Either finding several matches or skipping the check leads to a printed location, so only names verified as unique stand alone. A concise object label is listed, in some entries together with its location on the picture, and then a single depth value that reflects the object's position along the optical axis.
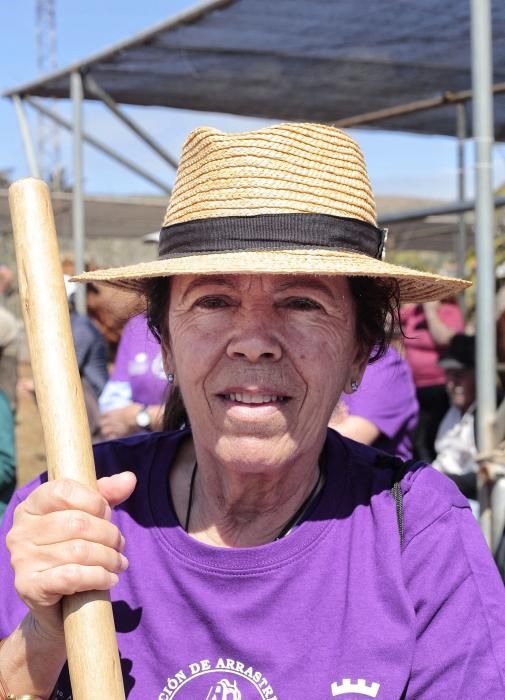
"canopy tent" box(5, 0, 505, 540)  3.04
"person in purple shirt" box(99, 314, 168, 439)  4.11
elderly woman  1.41
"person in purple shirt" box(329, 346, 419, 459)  3.26
